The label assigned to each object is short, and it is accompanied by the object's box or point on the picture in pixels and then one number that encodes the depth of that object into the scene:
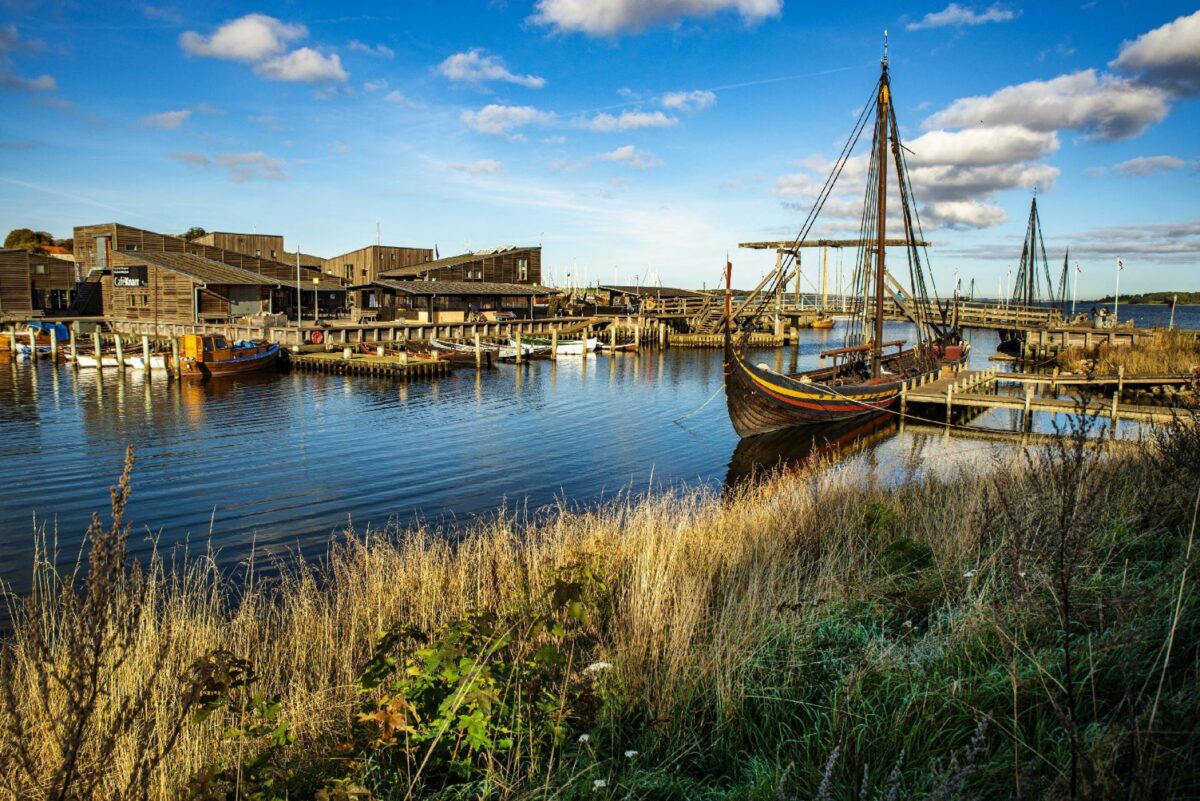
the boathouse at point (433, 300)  64.38
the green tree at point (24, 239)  93.50
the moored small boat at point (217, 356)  40.41
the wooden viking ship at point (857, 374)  25.97
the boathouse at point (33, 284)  61.81
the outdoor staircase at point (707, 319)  77.19
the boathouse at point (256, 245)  73.12
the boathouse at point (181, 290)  55.66
